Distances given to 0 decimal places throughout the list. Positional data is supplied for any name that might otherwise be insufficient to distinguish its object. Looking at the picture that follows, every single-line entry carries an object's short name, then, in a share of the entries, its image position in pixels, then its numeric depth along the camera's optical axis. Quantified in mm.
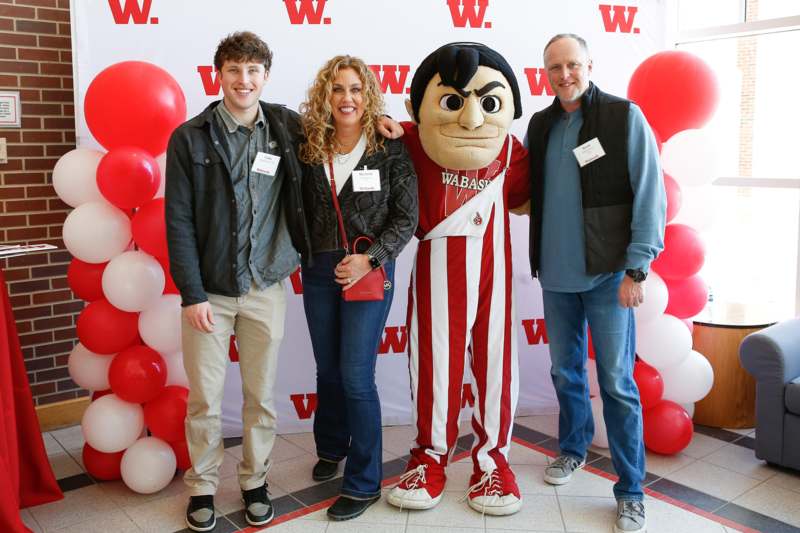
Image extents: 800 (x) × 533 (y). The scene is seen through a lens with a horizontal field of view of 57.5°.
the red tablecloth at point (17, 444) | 2293
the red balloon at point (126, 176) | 2547
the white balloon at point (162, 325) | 2719
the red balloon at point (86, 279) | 2740
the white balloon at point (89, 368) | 2818
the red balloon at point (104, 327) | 2715
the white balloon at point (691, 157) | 2988
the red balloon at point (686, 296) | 3129
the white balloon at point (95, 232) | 2633
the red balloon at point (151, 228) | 2627
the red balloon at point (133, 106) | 2551
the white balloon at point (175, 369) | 2854
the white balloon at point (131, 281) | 2619
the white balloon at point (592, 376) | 3178
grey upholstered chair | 2934
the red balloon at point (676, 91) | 2908
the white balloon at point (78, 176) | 2672
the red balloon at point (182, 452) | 2891
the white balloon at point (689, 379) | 3141
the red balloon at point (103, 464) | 2895
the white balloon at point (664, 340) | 3049
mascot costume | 2488
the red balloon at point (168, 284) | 2788
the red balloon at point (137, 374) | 2709
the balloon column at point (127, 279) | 2574
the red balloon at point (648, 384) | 3094
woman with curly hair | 2420
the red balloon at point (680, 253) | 3012
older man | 2428
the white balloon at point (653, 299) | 2990
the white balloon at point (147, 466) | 2756
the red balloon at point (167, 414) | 2756
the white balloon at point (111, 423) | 2750
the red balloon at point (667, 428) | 3086
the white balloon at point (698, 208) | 3127
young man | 2318
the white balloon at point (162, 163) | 2734
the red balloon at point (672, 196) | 2967
